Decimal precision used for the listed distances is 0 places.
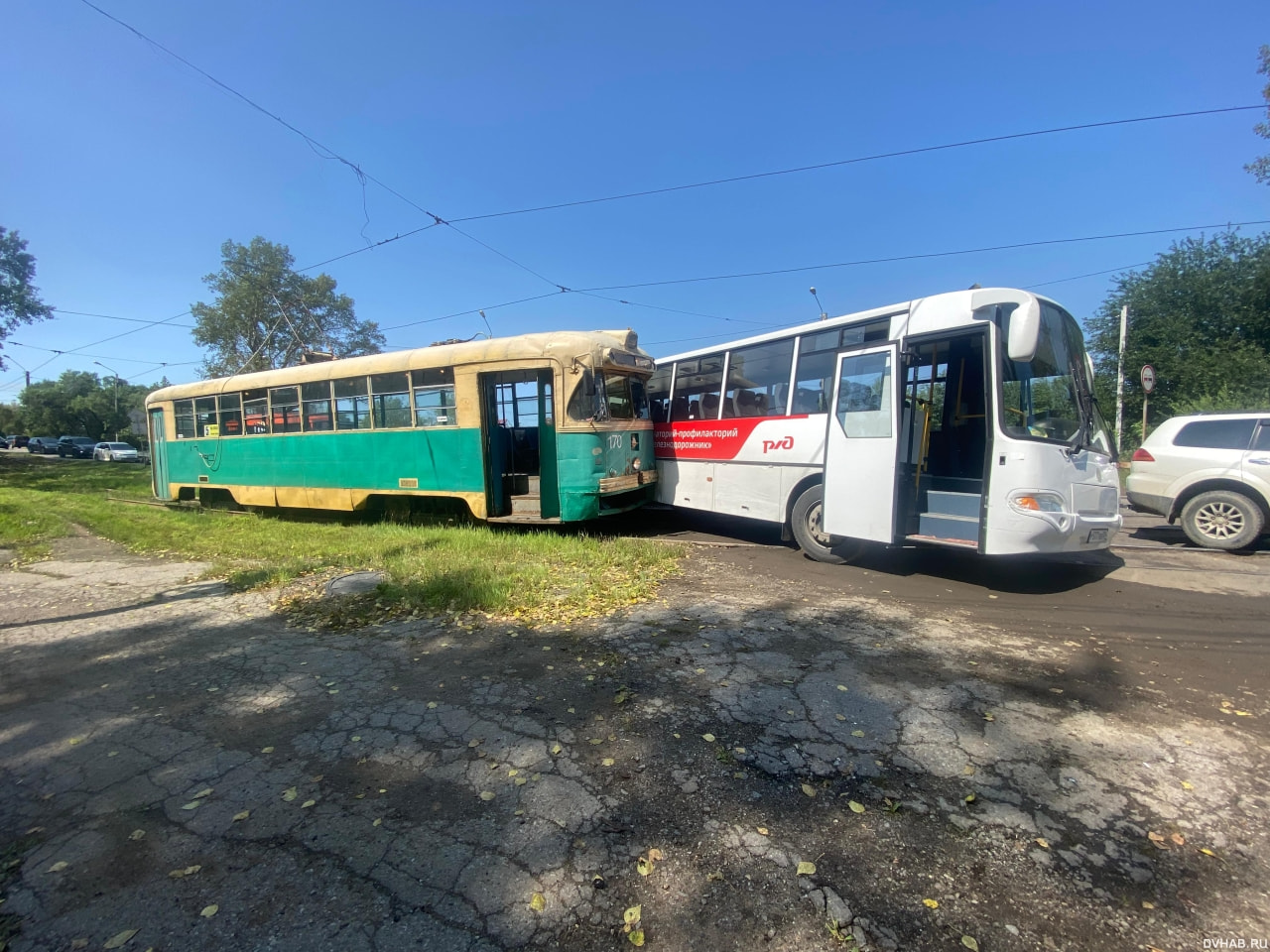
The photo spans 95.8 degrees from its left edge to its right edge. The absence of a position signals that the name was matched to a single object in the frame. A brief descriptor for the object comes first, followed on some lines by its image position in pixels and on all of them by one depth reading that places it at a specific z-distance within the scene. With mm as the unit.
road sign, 14750
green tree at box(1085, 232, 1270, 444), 21391
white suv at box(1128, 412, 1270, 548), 7578
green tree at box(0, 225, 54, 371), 28281
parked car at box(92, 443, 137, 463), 40875
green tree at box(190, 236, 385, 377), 40531
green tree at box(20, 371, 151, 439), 64500
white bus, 5695
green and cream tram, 8664
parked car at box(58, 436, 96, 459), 47406
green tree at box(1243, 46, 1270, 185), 17297
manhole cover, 6239
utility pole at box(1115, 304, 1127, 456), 18781
